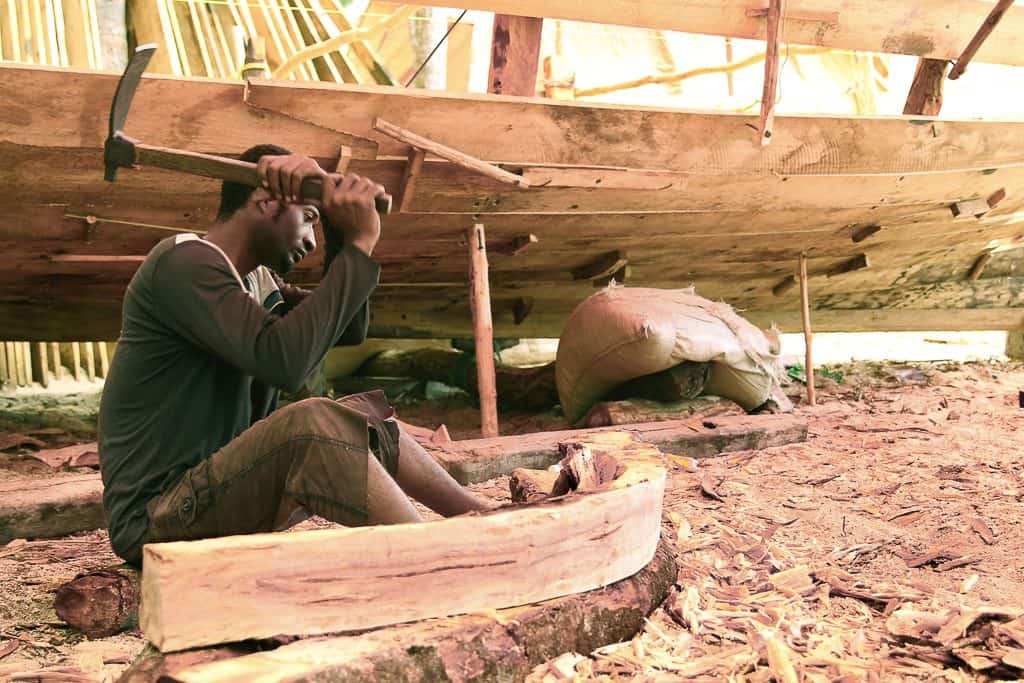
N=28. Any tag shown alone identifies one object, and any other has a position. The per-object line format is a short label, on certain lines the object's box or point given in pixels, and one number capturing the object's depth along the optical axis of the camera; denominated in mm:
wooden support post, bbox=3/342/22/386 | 6191
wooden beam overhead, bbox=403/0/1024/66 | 3859
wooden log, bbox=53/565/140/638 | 2211
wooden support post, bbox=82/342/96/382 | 6676
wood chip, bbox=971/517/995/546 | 2727
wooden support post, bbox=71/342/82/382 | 6562
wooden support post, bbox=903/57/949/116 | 4629
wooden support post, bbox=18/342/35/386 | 6316
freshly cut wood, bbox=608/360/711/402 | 4512
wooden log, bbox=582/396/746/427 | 4402
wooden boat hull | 3346
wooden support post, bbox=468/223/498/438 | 4375
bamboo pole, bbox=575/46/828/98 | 6960
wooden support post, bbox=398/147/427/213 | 3670
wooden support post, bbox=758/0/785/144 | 3859
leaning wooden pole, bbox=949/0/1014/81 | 4070
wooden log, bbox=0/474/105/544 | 2893
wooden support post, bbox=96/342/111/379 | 6785
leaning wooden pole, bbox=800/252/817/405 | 5270
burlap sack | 4242
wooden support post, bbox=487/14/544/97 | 4012
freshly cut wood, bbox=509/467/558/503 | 2707
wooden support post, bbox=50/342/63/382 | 6465
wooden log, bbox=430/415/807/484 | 3594
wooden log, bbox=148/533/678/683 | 1560
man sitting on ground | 1941
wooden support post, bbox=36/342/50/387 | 6363
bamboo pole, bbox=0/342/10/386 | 6148
